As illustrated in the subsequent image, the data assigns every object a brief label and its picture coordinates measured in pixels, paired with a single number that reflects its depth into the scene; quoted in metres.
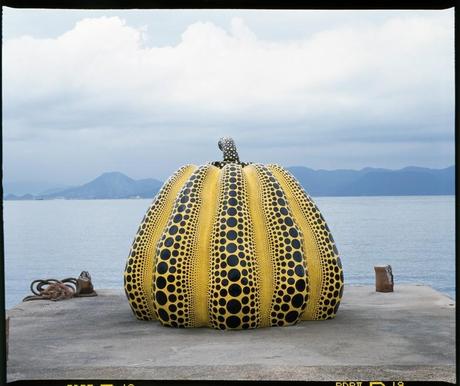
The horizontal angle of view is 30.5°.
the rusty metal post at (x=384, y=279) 9.59
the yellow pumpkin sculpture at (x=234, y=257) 6.99
